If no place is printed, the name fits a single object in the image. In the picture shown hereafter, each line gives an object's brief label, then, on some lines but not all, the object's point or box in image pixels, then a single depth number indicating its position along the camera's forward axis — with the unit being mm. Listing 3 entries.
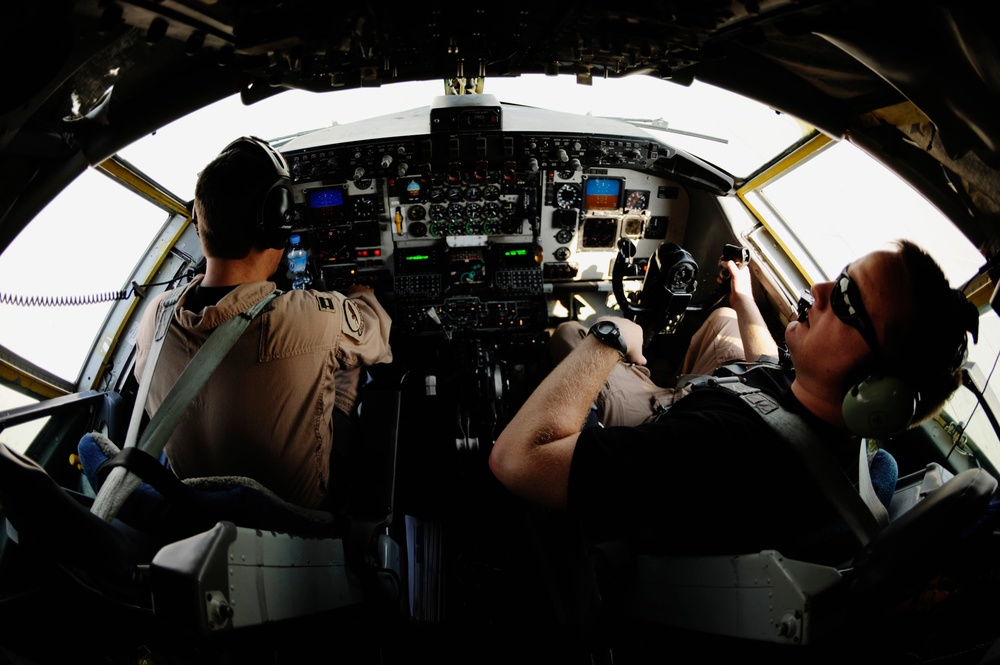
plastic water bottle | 2773
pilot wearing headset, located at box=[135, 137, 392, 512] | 1313
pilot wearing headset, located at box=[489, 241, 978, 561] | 1002
